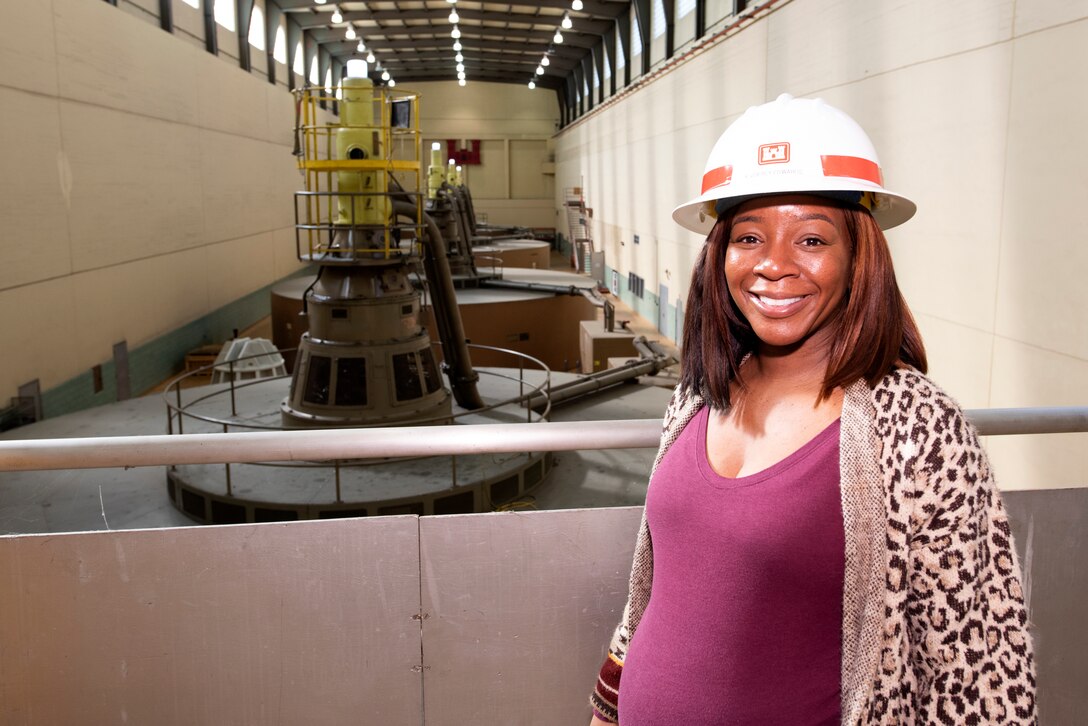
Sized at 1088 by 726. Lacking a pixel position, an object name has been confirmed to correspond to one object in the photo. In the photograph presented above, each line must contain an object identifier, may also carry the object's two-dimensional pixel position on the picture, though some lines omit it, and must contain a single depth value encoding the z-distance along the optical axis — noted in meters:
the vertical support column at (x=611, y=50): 31.39
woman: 1.40
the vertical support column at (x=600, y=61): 33.94
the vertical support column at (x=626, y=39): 28.41
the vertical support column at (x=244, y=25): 23.59
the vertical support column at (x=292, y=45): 29.67
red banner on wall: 47.09
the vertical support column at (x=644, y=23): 24.27
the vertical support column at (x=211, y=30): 21.00
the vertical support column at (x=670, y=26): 21.70
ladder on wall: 37.38
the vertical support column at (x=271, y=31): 26.55
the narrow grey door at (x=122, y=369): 15.34
